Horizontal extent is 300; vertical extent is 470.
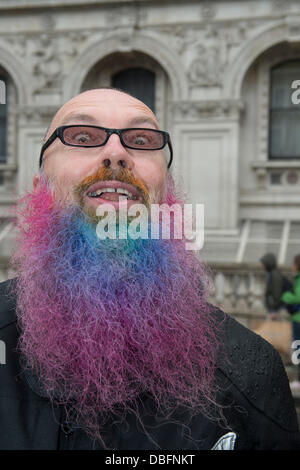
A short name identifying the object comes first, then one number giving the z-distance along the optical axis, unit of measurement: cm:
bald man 135
